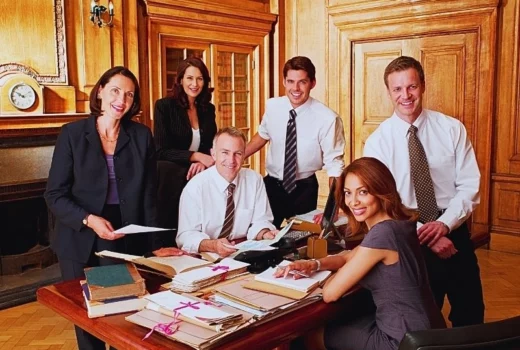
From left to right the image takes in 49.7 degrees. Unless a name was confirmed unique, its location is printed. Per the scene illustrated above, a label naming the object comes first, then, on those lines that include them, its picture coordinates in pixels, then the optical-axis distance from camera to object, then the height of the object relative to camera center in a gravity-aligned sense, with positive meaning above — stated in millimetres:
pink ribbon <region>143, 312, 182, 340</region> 1526 -552
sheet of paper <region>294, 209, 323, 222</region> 2823 -466
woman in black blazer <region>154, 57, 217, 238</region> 3318 -24
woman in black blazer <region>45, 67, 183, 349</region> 2408 -223
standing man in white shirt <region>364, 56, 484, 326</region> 2604 -222
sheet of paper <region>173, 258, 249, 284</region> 1899 -509
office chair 1202 -463
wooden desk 1534 -586
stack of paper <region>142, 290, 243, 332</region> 1546 -530
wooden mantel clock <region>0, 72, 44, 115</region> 4230 +258
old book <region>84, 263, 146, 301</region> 1751 -500
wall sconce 4758 +975
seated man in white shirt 2654 -368
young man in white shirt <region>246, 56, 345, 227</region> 3428 -151
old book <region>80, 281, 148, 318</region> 1710 -552
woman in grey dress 1898 -504
